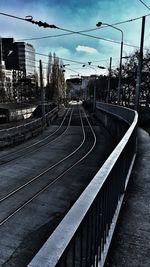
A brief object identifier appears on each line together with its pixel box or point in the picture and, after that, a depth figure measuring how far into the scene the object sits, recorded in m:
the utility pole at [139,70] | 14.05
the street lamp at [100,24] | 21.22
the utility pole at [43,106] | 31.02
